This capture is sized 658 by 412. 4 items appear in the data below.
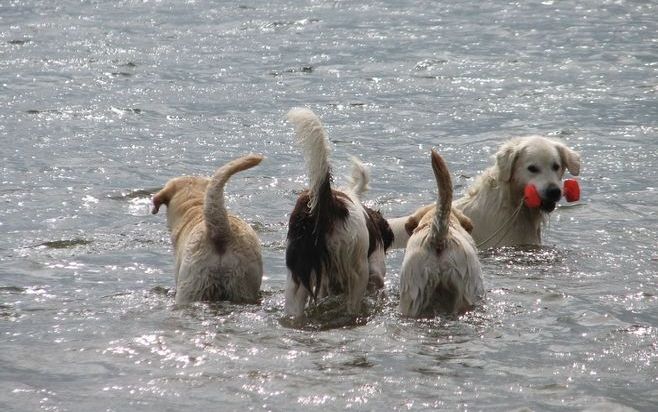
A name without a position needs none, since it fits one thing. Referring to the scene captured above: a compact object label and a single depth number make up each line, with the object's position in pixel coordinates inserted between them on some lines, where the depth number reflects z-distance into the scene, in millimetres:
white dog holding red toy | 19375
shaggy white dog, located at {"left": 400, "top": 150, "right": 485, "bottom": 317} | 14023
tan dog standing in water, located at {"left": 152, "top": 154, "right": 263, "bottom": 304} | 15094
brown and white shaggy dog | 13922
